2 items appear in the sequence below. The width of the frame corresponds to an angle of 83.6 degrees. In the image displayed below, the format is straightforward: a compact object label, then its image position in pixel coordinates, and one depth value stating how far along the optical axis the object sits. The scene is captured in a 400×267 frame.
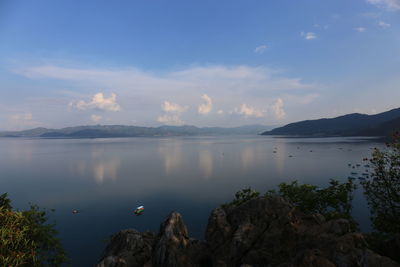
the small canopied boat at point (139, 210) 73.03
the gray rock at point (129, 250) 22.91
